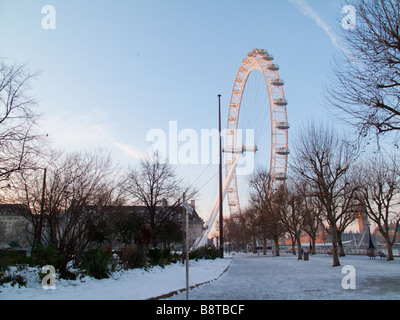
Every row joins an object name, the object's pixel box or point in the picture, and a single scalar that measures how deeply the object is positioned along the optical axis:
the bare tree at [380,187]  28.90
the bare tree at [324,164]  22.65
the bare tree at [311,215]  35.94
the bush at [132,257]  15.71
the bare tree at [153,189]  28.84
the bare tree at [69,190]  15.17
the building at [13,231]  19.77
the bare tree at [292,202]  35.12
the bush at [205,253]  26.48
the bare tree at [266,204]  40.88
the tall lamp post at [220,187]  31.58
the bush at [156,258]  18.69
